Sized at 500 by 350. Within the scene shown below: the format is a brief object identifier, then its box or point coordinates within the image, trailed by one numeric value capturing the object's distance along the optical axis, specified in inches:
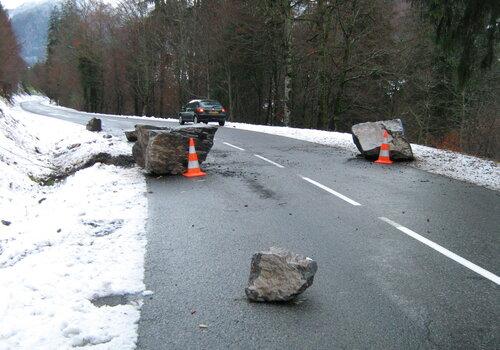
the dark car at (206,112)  1123.9
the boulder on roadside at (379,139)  523.2
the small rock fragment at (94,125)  936.3
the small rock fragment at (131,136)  709.9
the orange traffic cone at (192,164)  445.7
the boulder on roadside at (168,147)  436.5
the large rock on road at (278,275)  171.9
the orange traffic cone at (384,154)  516.5
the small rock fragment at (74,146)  702.6
